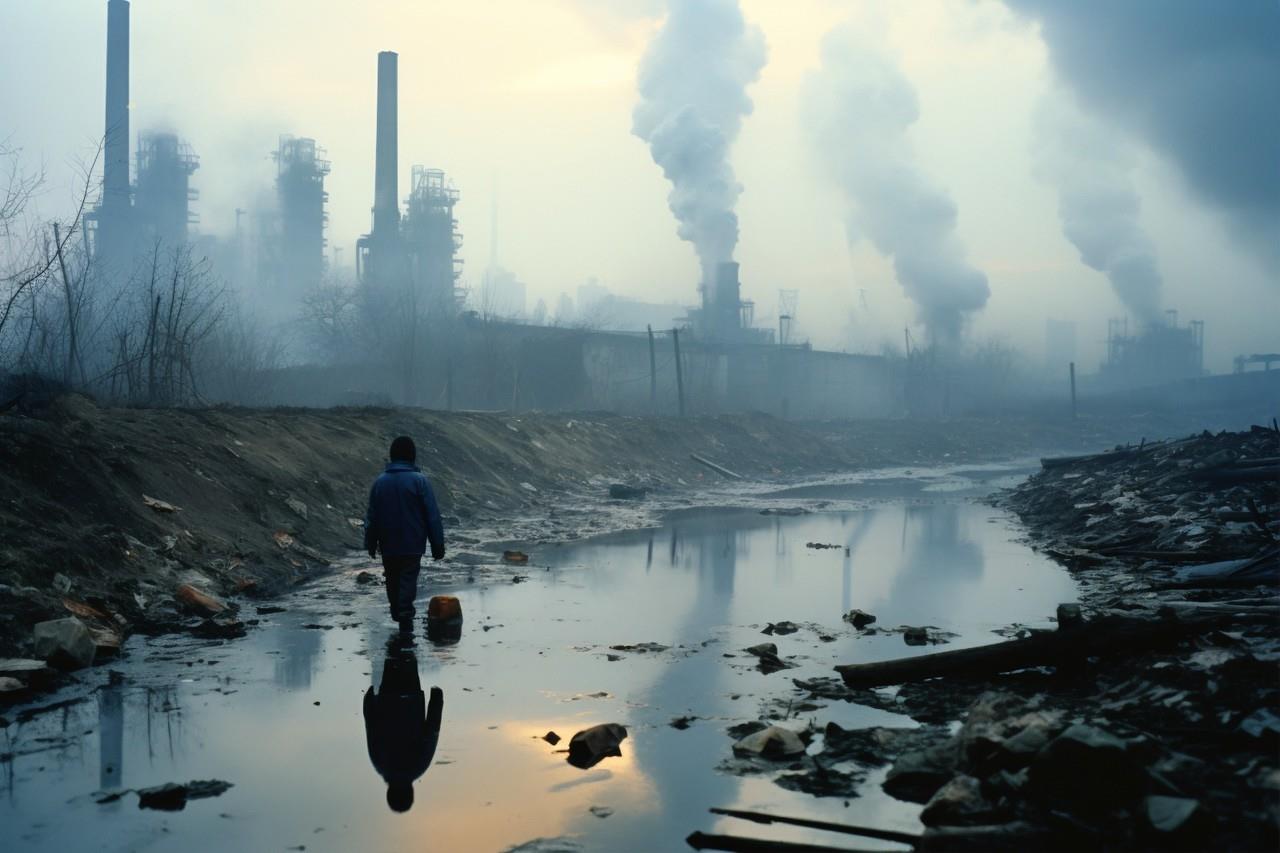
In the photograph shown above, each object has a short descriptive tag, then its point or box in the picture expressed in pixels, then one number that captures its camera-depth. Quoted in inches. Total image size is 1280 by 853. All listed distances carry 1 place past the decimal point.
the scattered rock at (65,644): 271.7
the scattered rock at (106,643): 287.6
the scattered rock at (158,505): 440.1
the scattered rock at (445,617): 333.1
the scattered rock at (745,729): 221.5
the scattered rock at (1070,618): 261.7
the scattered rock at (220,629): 325.5
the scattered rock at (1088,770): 153.7
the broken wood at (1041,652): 255.6
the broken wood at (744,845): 158.7
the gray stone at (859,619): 347.4
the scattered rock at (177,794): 179.5
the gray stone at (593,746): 205.5
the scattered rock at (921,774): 184.1
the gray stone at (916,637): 319.3
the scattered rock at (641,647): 310.7
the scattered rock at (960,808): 161.6
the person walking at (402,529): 332.8
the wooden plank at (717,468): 1270.9
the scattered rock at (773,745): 205.5
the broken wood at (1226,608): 281.3
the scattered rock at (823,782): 185.1
